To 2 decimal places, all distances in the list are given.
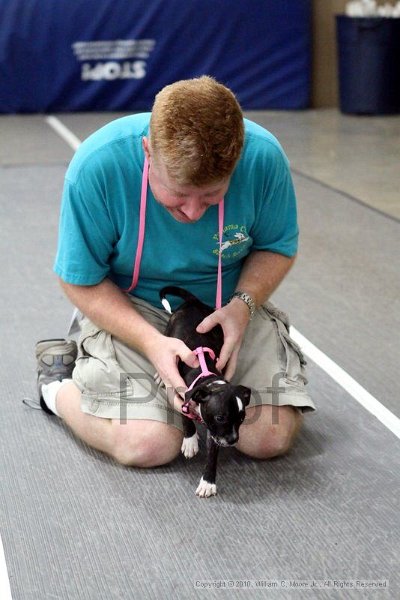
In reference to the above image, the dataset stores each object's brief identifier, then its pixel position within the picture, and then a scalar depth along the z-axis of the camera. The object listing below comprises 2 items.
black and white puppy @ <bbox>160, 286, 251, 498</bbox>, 4.29
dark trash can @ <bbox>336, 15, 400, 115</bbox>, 15.15
